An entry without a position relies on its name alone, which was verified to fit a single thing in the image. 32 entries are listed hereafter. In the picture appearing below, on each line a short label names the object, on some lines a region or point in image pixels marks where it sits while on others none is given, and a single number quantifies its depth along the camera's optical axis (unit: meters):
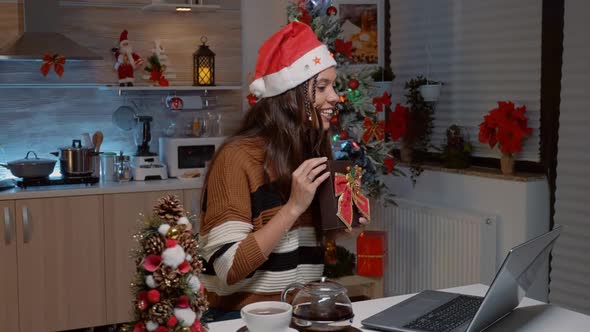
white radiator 3.89
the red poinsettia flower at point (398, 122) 4.50
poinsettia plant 3.82
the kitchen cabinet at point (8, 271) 3.99
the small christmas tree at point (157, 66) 4.68
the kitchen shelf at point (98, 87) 4.45
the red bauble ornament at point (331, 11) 4.16
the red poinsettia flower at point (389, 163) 4.24
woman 2.08
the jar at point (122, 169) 4.49
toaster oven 4.61
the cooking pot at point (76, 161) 4.32
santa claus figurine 4.56
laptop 1.57
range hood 4.14
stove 4.18
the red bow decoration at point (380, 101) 4.25
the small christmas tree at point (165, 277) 1.20
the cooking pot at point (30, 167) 4.13
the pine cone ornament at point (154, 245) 1.21
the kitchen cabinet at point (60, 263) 4.08
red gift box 4.29
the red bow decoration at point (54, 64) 4.33
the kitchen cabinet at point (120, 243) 4.25
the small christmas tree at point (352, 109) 4.09
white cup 1.45
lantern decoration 4.77
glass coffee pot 1.58
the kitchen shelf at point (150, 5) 4.52
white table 1.77
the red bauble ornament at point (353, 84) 4.05
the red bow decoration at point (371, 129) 4.12
